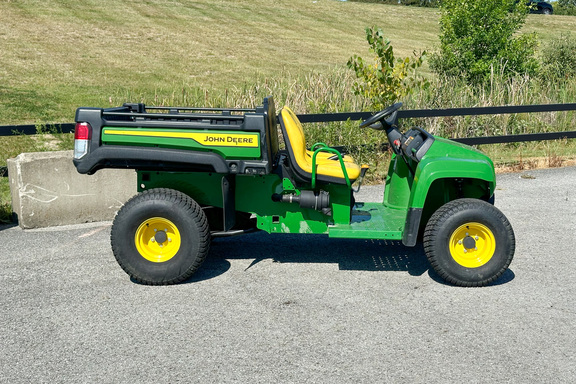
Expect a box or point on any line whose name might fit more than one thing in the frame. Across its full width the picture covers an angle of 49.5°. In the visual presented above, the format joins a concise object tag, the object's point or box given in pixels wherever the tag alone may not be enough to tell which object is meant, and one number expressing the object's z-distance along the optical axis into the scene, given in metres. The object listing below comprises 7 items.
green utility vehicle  4.80
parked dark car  47.25
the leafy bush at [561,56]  15.71
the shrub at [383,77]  9.15
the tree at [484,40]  14.38
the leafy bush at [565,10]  48.56
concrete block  6.47
